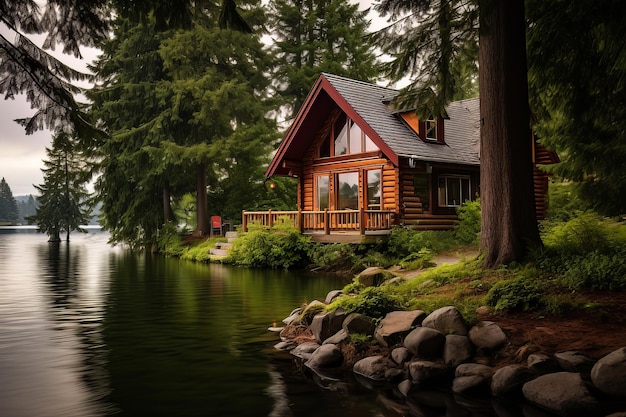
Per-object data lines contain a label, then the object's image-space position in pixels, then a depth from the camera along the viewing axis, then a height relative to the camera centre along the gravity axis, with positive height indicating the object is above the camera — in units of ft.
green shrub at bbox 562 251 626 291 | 26.84 -2.76
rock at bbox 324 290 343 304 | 35.17 -4.76
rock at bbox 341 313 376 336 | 26.73 -5.09
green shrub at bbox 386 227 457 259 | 67.97 -2.50
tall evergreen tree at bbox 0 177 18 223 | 395.69 +16.67
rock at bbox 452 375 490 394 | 20.86 -6.31
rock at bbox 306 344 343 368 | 25.04 -6.29
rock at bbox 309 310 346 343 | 28.37 -5.35
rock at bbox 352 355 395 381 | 23.27 -6.33
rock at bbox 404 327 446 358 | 23.38 -5.29
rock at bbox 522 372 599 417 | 17.94 -6.02
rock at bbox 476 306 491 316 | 26.24 -4.33
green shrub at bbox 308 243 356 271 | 69.87 -4.46
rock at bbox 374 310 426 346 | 25.20 -4.93
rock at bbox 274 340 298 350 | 28.66 -6.50
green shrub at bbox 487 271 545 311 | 25.81 -3.60
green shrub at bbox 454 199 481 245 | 73.46 -0.31
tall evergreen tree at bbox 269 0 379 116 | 119.03 +40.33
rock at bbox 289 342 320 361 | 26.85 -6.43
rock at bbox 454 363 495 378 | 21.29 -5.95
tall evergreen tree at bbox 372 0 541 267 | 32.58 +5.21
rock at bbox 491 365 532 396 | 20.15 -5.96
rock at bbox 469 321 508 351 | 22.71 -4.91
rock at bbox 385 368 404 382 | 22.84 -6.47
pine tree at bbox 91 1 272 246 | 98.99 +22.02
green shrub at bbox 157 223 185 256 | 104.63 -3.06
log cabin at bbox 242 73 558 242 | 72.49 +8.44
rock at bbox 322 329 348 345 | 26.76 -5.74
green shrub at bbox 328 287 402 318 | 28.53 -4.35
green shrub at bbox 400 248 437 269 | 55.67 -4.19
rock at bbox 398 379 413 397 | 21.35 -6.60
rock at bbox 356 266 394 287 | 40.91 -4.13
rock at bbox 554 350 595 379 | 19.77 -5.26
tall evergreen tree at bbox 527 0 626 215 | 31.68 +8.38
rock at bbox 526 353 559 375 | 20.39 -5.50
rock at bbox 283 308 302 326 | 33.43 -5.95
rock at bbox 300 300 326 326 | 32.37 -5.32
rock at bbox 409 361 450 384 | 22.00 -6.17
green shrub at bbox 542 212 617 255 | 32.65 -1.10
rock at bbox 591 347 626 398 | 18.12 -5.27
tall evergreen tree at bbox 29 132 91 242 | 195.52 +10.62
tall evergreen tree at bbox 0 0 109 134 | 27.99 +9.09
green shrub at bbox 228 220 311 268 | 75.05 -3.22
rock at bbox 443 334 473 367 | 22.71 -5.48
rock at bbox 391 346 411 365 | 23.65 -5.88
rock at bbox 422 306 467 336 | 24.21 -4.57
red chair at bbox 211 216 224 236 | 103.65 +0.42
